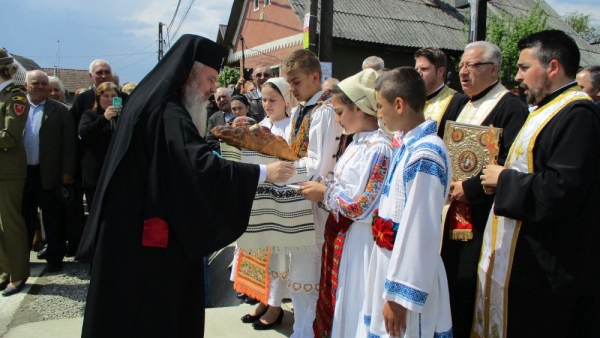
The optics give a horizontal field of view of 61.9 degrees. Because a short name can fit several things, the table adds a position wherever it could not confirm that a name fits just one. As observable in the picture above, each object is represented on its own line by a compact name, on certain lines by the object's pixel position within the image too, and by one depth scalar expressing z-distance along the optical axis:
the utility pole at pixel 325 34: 10.13
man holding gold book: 3.02
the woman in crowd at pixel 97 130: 5.16
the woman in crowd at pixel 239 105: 6.38
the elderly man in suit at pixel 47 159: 5.70
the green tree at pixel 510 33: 14.81
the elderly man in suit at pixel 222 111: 6.87
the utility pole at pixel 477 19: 5.68
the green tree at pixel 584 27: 53.62
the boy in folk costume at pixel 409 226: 2.20
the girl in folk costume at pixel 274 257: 3.89
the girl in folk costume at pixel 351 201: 2.78
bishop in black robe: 2.53
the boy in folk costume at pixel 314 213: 3.58
